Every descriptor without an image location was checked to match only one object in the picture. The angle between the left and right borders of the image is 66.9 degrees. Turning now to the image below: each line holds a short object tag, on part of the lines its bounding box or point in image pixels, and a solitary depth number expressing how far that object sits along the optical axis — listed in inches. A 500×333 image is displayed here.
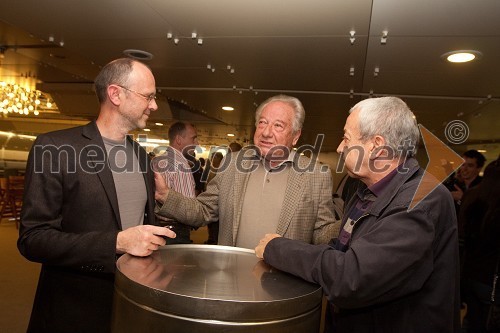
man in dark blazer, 47.3
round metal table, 28.9
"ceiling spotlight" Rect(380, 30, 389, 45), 124.0
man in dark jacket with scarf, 35.3
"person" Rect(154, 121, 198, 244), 127.9
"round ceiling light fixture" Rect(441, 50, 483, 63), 138.5
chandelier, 261.2
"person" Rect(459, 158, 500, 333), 94.4
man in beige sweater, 63.2
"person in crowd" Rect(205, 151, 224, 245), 275.0
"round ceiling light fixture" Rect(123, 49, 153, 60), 163.0
